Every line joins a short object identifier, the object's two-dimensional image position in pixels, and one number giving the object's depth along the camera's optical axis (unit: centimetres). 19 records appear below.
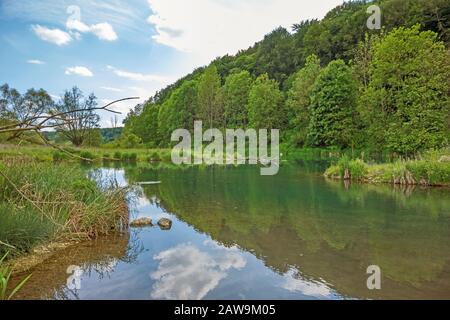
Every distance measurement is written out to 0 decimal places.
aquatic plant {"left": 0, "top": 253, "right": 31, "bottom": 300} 415
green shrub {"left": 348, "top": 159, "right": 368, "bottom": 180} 1708
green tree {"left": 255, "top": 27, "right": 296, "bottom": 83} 6225
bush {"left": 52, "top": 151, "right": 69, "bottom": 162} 2885
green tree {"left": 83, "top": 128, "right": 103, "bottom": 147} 4237
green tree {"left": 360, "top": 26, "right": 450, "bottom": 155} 2178
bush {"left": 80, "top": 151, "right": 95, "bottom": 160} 2842
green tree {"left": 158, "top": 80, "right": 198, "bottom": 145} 6059
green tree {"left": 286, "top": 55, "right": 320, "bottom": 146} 4217
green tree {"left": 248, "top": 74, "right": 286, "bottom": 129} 4728
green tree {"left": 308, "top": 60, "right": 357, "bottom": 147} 3362
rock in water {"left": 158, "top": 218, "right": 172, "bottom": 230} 865
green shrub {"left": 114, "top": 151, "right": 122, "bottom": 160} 3255
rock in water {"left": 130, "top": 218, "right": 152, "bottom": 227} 875
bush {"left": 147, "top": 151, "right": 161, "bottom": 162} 3438
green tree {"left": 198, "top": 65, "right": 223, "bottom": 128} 5628
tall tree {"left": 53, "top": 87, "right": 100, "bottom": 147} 4944
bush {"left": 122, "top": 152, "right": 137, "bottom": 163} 3401
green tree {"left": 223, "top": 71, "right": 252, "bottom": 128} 5344
